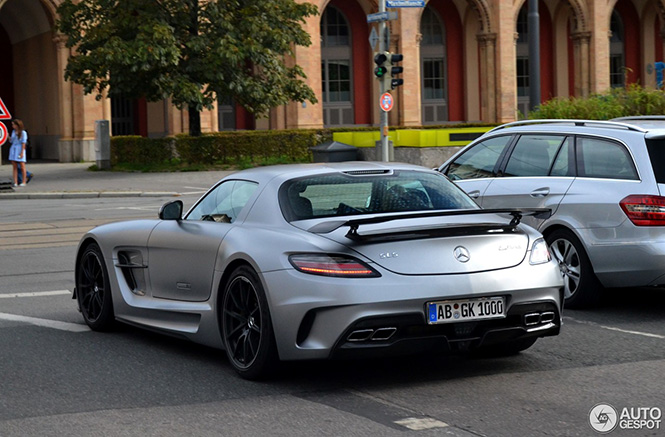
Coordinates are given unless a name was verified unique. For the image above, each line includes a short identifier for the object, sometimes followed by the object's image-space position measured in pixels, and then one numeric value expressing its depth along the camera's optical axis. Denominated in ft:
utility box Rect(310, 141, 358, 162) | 108.17
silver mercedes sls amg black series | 19.90
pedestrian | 95.86
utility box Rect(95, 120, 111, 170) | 118.42
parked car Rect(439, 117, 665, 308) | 28.84
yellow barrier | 104.47
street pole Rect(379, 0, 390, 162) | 97.83
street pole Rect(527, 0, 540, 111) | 77.46
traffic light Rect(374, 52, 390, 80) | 98.07
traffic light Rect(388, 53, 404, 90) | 97.40
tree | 106.73
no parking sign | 98.05
